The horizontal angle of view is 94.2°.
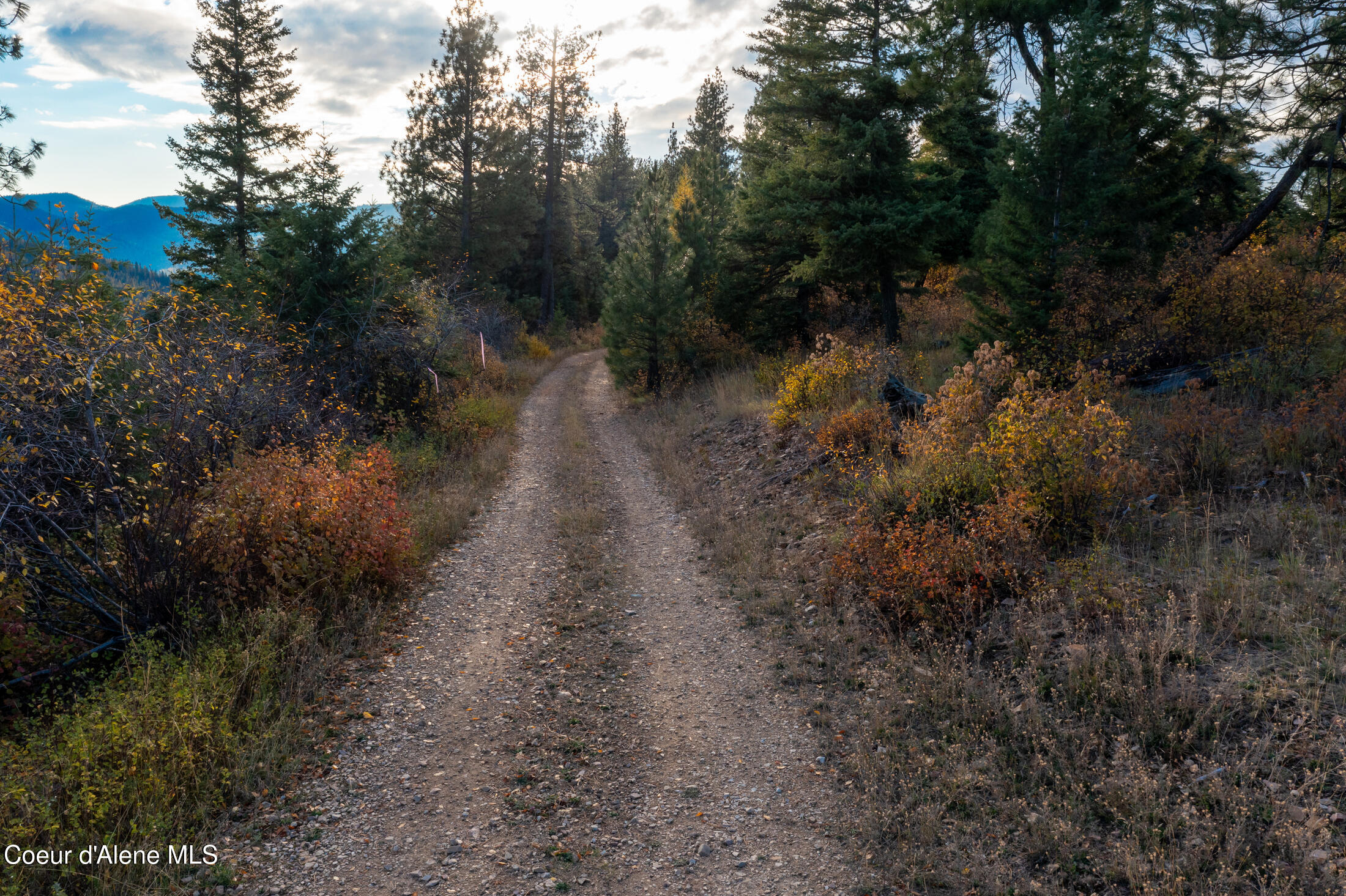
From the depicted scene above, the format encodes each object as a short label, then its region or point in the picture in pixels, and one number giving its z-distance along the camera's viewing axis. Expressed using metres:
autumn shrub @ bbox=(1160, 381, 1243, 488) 7.51
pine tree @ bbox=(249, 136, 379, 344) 13.34
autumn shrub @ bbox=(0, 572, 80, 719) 5.08
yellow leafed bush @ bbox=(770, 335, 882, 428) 13.04
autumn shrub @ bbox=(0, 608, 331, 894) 3.90
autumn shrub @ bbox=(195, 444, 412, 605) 6.51
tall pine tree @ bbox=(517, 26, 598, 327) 35.34
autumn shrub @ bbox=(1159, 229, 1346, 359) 9.53
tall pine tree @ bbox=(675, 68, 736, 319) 21.06
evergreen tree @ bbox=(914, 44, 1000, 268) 16.44
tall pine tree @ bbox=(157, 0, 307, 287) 21.75
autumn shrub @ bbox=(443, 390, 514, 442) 15.12
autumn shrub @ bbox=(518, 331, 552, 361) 31.84
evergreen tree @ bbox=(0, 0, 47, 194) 10.73
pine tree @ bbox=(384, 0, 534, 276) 30.02
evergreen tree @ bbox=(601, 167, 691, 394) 20.02
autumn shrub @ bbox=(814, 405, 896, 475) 9.91
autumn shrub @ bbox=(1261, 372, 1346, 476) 7.12
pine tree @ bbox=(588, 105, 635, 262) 60.88
